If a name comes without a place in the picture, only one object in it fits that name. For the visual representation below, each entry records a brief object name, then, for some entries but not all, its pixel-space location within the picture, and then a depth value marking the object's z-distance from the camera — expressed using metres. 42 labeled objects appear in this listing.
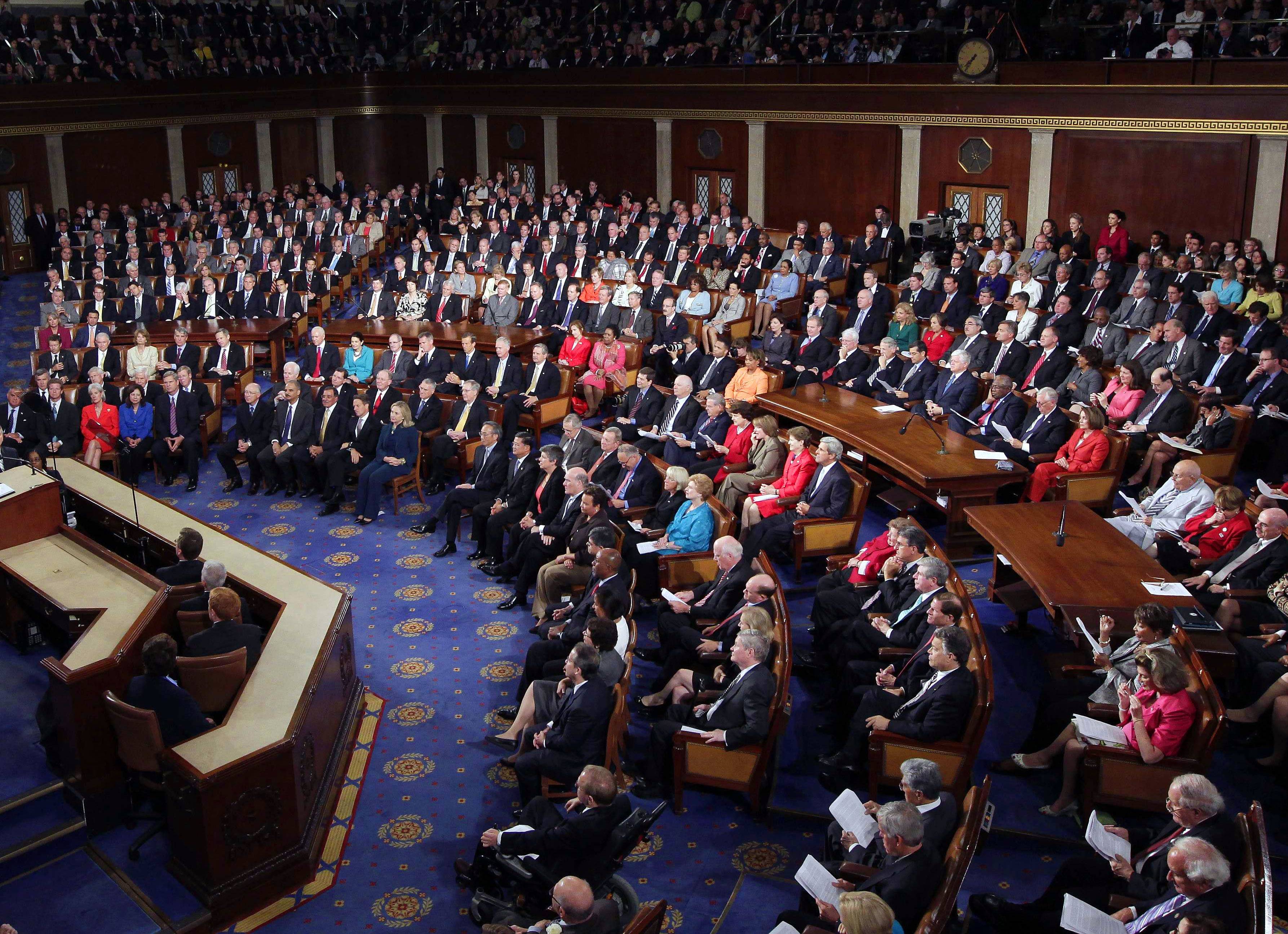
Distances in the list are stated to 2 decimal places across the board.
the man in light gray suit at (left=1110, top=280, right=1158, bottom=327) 11.66
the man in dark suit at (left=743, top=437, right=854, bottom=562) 8.54
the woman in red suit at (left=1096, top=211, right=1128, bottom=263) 13.93
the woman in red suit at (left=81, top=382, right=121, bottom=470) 11.31
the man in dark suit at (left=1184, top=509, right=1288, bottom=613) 7.07
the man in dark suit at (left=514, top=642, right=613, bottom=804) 5.88
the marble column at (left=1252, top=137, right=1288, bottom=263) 13.43
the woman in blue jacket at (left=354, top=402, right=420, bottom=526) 10.33
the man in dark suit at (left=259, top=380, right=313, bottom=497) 10.97
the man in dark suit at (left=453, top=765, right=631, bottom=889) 4.96
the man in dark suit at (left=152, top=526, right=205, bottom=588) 7.07
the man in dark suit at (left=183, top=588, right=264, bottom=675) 6.29
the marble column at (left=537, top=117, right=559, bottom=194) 22.53
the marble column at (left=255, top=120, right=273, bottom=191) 23.88
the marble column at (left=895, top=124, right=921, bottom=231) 17.09
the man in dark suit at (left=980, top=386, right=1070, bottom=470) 9.34
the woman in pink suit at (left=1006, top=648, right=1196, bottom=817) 5.53
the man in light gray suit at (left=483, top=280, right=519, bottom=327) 14.10
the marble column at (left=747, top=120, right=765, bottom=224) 19.17
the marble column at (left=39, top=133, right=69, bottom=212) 20.55
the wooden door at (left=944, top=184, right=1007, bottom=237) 16.52
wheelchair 4.93
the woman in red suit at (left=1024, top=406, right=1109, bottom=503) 8.85
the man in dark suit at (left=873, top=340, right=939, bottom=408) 10.93
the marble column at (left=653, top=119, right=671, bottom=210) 20.56
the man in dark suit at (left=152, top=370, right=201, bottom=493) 11.38
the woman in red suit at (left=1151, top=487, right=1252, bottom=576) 7.57
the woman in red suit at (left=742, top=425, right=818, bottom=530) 8.82
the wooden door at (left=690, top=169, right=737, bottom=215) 20.06
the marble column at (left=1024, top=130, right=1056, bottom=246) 15.59
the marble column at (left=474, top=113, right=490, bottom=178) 23.77
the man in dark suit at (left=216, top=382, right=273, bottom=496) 11.18
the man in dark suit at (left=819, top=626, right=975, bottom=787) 5.73
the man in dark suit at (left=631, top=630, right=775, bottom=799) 5.87
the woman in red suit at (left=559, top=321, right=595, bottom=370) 12.84
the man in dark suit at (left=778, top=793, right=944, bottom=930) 4.53
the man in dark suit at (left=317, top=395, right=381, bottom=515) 10.59
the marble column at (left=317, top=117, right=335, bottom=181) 25.09
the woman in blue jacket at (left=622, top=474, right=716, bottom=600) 8.16
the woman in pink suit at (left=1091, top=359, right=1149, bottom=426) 9.84
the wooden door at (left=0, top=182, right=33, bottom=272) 19.75
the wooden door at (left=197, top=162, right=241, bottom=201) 23.12
